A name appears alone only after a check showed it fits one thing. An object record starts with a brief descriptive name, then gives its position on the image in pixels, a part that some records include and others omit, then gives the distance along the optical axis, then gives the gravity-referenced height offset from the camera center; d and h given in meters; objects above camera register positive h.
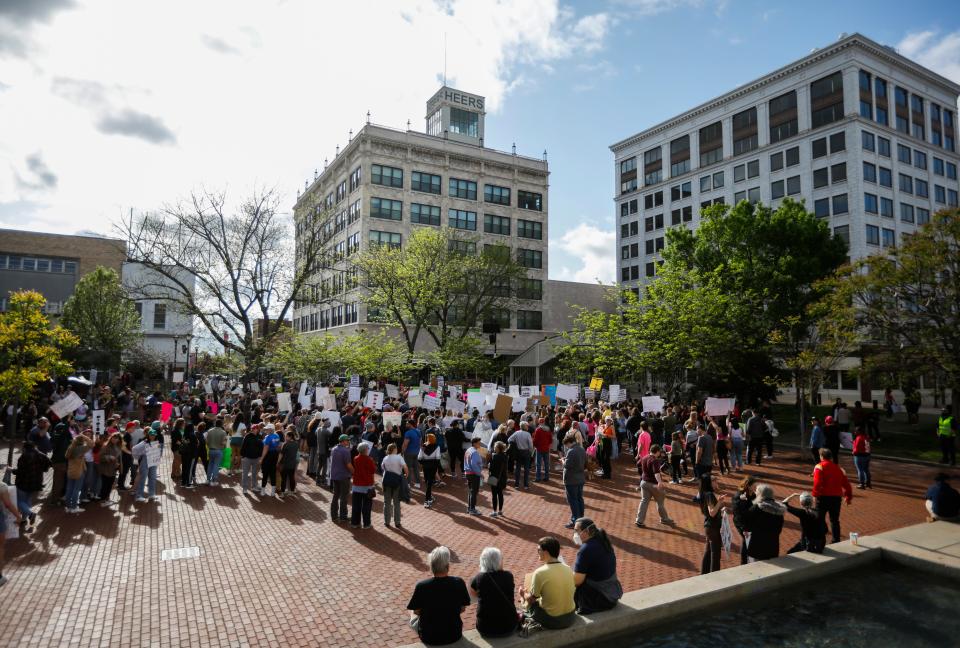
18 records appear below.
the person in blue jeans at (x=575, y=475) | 11.84 -2.30
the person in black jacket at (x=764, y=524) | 8.51 -2.45
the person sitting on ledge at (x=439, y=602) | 6.03 -2.53
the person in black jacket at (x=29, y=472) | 11.45 -2.24
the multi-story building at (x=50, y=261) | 65.25 +11.93
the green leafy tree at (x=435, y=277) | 39.75 +6.30
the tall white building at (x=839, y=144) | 52.69 +22.53
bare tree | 33.81 +6.22
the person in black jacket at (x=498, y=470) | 12.90 -2.40
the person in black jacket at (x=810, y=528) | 9.20 -2.69
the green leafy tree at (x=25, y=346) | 18.33 +0.50
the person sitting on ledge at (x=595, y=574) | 7.05 -2.60
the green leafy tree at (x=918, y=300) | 21.33 +2.63
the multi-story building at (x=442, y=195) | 55.81 +17.54
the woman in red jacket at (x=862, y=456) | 15.79 -2.51
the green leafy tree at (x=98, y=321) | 48.00 +3.52
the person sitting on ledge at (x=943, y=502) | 11.71 -2.77
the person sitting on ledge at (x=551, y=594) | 6.56 -2.64
